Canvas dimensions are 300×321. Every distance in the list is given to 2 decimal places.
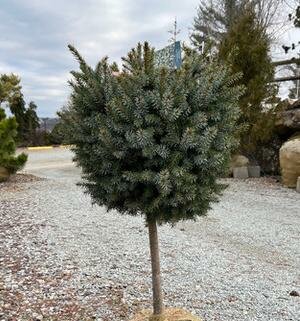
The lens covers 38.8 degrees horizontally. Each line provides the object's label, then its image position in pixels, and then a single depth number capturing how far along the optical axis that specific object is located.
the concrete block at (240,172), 9.32
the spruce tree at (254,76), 8.96
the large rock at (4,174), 8.41
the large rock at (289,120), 8.95
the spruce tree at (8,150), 8.38
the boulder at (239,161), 9.44
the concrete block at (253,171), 9.48
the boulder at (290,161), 8.10
